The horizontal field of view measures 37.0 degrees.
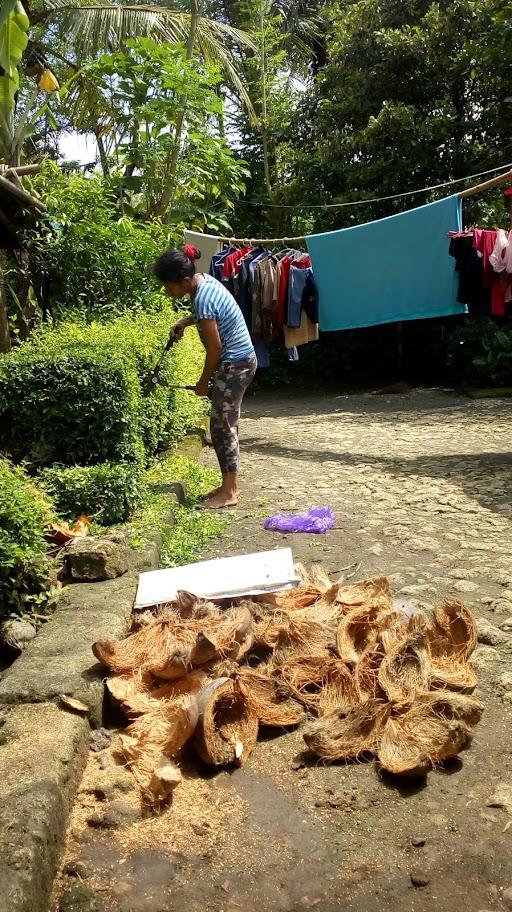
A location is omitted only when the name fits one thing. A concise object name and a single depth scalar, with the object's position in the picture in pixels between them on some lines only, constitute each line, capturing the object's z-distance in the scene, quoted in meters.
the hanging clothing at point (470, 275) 8.89
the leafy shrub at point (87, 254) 8.28
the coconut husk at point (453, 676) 2.89
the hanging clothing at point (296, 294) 9.92
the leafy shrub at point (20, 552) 3.46
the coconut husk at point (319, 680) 2.91
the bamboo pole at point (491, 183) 7.42
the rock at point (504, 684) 3.01
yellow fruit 9.64
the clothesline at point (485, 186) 7.43
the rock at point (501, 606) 3.68
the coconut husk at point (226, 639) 2.99
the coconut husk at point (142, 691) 2.87
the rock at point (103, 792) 2.44
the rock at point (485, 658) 3.20
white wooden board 3.59
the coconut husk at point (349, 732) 2.63
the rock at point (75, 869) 2.11
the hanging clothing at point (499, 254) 8.61
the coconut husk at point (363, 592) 3.51
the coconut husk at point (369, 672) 2.86
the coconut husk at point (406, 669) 2.82
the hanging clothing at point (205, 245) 10.56
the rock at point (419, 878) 2.06
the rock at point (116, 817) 2.32
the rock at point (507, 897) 1.98
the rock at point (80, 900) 1.99
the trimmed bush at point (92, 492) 4.69
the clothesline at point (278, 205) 14.38
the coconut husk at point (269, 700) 2.84
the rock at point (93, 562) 3.81
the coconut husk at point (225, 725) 2.62
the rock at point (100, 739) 2.71
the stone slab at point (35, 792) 1.88
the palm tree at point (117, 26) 12.80
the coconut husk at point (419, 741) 2.49
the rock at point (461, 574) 4.13
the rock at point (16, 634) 3.30
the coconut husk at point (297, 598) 3.59
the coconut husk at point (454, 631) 3.08
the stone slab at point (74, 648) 2.74
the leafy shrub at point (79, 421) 4.71
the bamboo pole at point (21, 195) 7.14
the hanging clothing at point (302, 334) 10.28
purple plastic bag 5.07
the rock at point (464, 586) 3.97
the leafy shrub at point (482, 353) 12.41
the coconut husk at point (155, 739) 2.52
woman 5.30
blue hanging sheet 9.33
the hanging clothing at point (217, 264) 10.09
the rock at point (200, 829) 2.29
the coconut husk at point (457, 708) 2.66
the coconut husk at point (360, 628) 3.14
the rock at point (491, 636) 3.38
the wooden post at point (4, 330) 7.29
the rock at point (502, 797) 2.37
